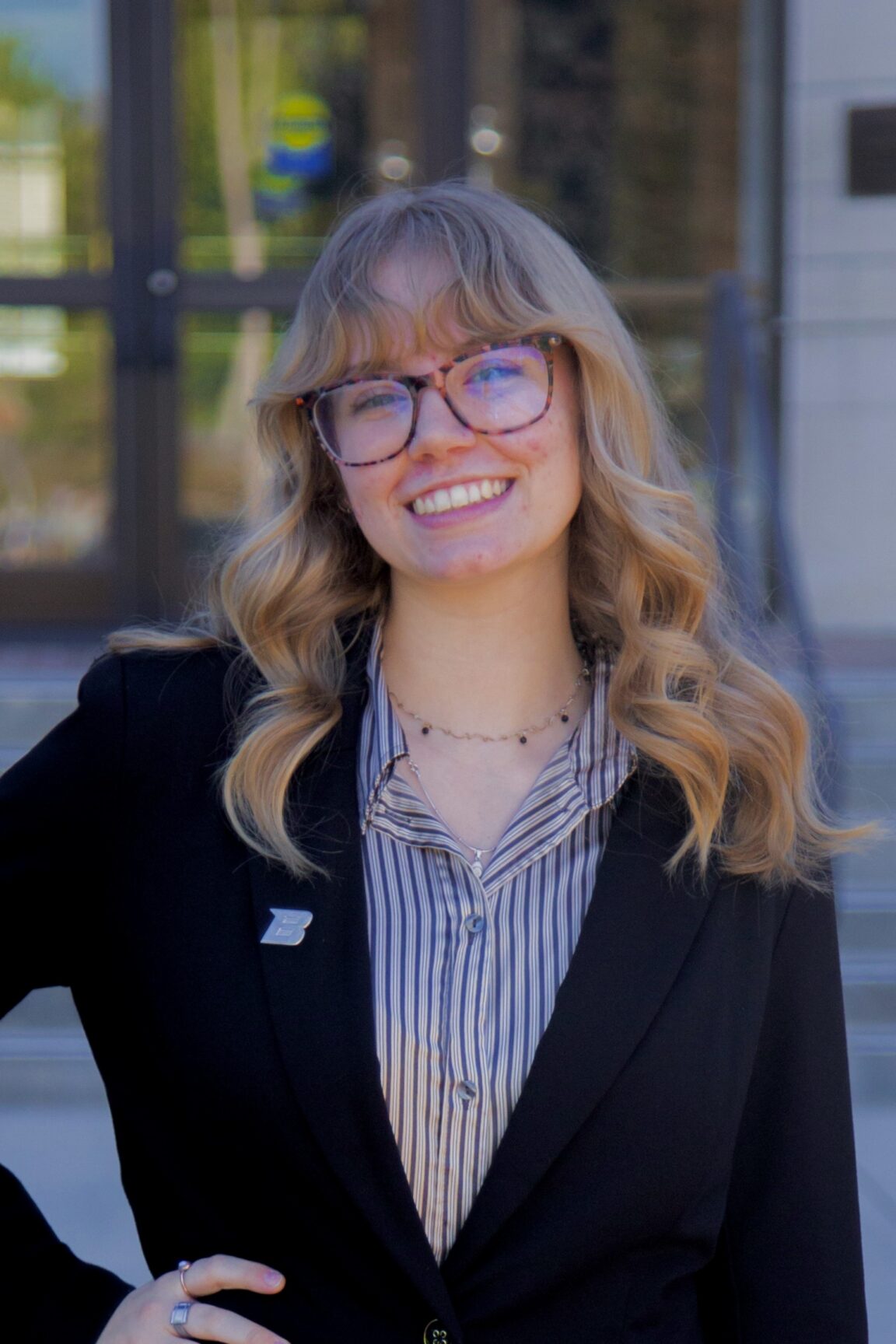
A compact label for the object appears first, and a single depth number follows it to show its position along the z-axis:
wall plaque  6.68
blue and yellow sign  6.85
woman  1.60
